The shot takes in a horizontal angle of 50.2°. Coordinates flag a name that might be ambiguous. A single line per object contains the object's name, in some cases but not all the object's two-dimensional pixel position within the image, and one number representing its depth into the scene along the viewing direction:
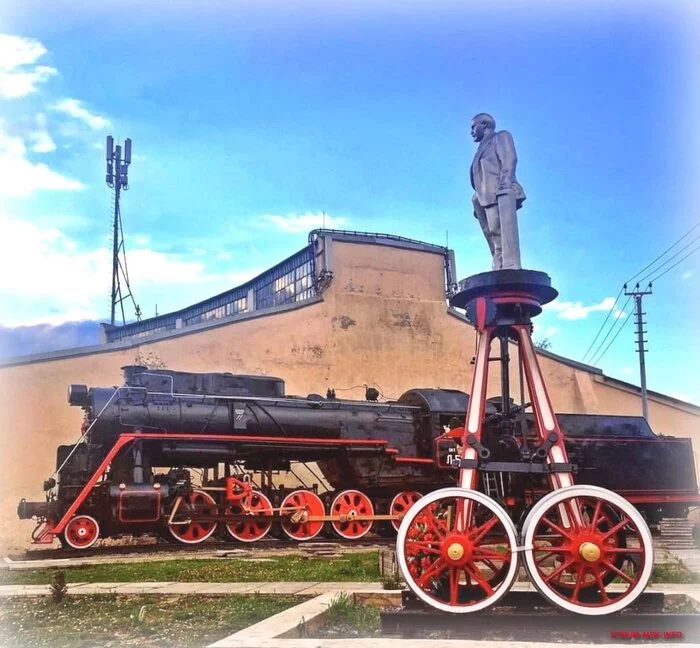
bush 6.37
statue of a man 6.03
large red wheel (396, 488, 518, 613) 4.72
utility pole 23.23
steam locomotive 12.93
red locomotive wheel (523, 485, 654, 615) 4.63
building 16.42
